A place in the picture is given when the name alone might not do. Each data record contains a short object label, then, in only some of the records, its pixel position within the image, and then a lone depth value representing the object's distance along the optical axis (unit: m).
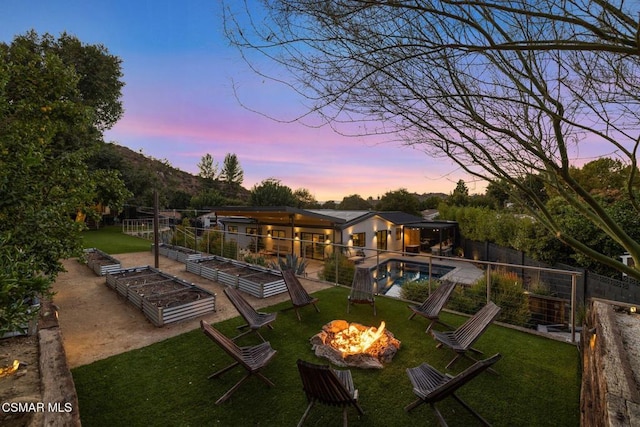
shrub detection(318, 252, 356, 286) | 10.26
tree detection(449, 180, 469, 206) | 32.09
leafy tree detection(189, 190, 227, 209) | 39.03
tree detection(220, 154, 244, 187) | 60.72
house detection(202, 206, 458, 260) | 18.09
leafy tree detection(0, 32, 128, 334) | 2.48
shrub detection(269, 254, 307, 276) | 10.05
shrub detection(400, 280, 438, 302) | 7.70
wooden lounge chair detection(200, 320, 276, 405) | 3.61
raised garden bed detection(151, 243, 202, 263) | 11.69
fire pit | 4.31
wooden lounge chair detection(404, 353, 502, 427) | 2.86
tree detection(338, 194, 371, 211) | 52.09
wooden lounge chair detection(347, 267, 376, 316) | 6.42
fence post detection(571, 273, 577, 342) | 4.98
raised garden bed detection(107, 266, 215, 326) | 5.88
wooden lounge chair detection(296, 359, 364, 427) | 2.83
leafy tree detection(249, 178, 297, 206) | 37.81
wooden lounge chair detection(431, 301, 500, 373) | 4.27
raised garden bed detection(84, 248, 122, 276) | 9.74
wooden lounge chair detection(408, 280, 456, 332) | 5.42
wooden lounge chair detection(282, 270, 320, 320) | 6.22
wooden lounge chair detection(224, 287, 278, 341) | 5.07
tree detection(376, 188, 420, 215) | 37.16
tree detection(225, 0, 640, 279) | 2.13
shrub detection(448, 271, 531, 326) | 6.76
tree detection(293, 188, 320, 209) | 50.34
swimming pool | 15.58
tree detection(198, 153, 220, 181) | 60.38
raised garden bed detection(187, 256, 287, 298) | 7.70
